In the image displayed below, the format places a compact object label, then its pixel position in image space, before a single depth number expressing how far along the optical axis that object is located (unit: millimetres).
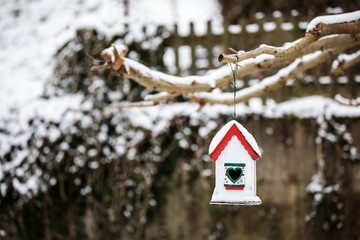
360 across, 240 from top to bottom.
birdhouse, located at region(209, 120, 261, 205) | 2158
